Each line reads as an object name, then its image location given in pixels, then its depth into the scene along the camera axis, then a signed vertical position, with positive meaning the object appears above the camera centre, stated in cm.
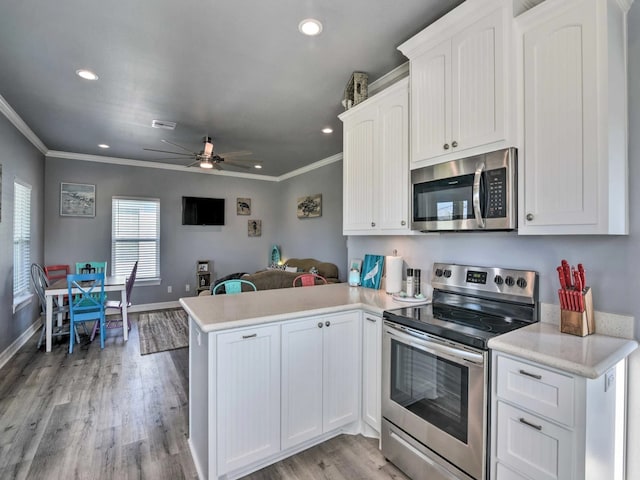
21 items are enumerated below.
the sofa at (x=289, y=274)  381 -47
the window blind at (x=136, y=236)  579 +9
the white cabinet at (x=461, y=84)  168 +93
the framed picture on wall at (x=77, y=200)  537 +70
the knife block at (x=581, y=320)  151 -37
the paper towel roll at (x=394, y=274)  255 -26
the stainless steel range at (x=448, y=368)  152 -67
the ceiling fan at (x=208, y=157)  420 +116
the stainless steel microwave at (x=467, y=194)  167 +28
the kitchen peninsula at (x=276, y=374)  174 -81
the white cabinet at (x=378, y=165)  234 +62
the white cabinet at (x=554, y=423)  120 -73
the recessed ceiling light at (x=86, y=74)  273 +145
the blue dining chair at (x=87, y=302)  381 -76
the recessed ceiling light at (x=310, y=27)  209 +144
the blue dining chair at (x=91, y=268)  469 -40
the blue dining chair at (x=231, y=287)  297 -42
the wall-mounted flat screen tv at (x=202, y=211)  634 +62
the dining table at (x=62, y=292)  379 -62
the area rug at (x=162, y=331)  411 -134
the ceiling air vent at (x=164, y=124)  395 +147
